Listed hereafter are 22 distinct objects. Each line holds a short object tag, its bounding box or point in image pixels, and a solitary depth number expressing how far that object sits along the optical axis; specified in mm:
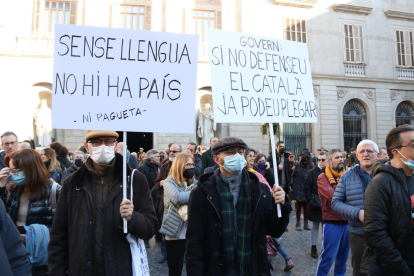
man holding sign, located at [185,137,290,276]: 2389
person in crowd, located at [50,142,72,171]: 6070
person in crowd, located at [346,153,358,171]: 5734
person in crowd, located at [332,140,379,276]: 3475
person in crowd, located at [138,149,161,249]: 6973
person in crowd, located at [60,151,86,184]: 5070
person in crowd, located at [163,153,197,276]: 4016
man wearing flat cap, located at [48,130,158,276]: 2309
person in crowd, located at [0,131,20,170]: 4559
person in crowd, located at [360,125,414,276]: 2347
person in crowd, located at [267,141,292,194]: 8594
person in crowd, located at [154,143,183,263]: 5590
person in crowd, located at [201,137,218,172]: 6938
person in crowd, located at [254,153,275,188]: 7070
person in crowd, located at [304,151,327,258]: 5855
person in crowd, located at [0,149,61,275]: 3017
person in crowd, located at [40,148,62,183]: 4430
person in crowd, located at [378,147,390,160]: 6061
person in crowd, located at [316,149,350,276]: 4219
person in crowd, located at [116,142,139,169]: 7313
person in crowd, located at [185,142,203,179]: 6577
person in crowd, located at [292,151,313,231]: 7895
